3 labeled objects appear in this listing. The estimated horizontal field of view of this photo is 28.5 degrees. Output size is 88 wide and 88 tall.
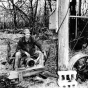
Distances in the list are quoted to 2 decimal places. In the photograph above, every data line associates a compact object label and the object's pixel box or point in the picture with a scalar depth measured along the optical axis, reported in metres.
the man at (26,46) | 5.03
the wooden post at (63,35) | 4.78
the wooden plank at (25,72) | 4.75
